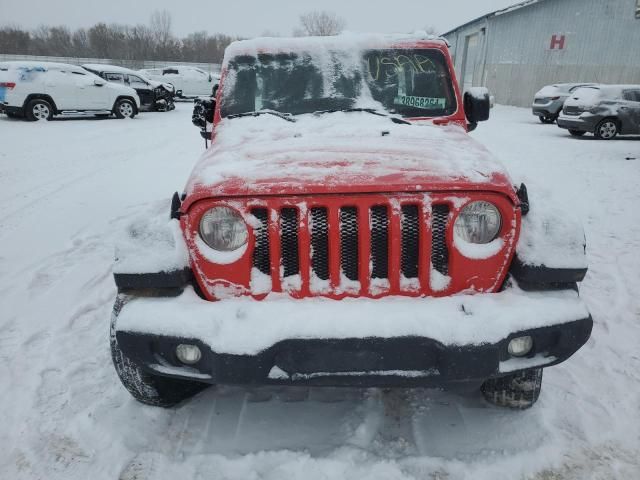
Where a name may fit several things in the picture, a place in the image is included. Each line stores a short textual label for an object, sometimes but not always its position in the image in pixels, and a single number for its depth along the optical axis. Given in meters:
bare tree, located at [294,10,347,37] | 63.38
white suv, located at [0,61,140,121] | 13.77
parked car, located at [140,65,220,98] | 24.66
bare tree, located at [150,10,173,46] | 68.69
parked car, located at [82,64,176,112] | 17.39
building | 20.91
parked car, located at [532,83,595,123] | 16.48
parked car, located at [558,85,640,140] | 12.73
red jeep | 1.97
